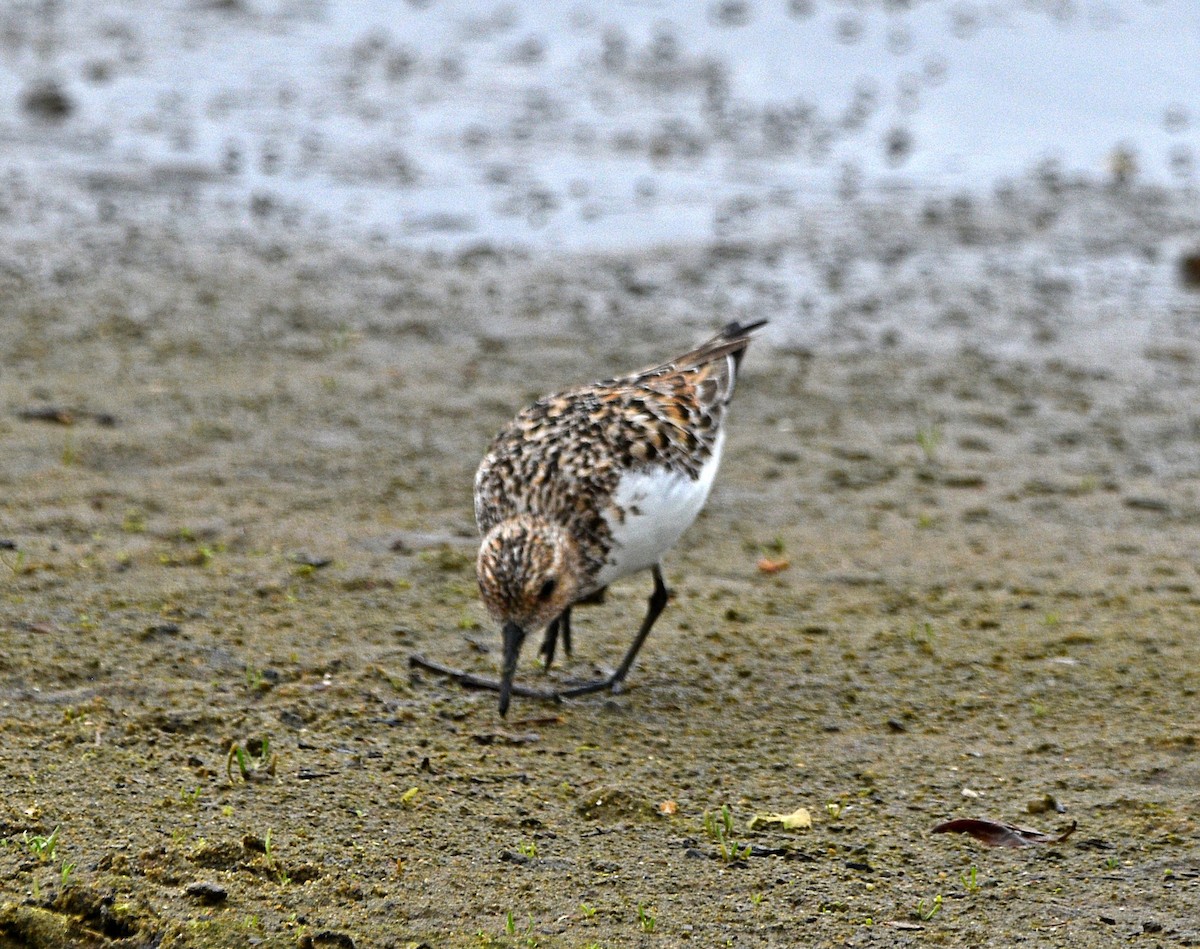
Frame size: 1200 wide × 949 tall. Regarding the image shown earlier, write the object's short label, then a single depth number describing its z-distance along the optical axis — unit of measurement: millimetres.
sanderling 10984
